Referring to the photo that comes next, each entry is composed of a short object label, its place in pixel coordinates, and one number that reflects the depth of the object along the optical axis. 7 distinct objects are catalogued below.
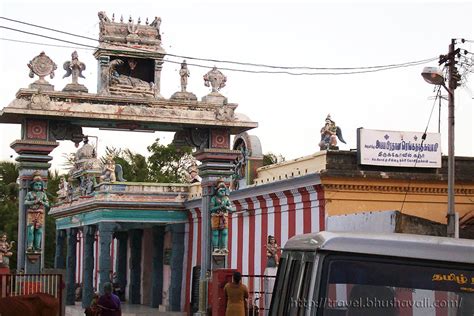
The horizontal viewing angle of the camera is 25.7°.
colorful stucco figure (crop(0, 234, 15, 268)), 24.52
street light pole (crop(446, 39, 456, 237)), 19.73
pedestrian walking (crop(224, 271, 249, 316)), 19.14
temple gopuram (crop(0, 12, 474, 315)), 24.31
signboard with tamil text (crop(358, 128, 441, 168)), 27.36
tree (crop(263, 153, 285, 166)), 64.19
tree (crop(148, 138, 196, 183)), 68.12
